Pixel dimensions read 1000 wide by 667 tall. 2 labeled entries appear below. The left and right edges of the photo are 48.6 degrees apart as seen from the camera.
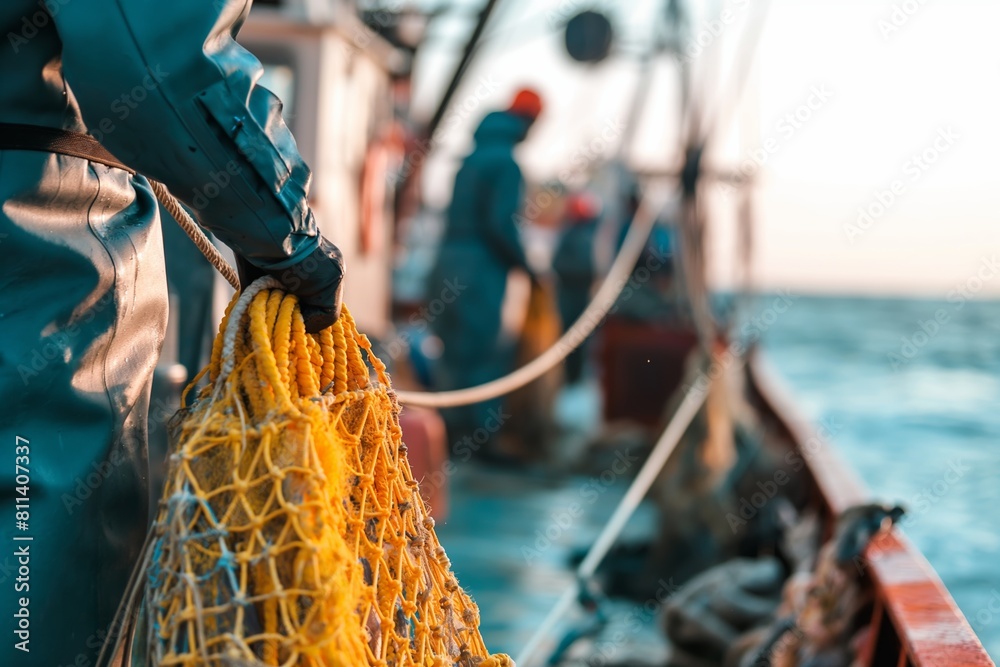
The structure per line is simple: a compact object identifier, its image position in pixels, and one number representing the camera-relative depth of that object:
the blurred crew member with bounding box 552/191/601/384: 11.84
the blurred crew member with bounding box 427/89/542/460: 7.22
